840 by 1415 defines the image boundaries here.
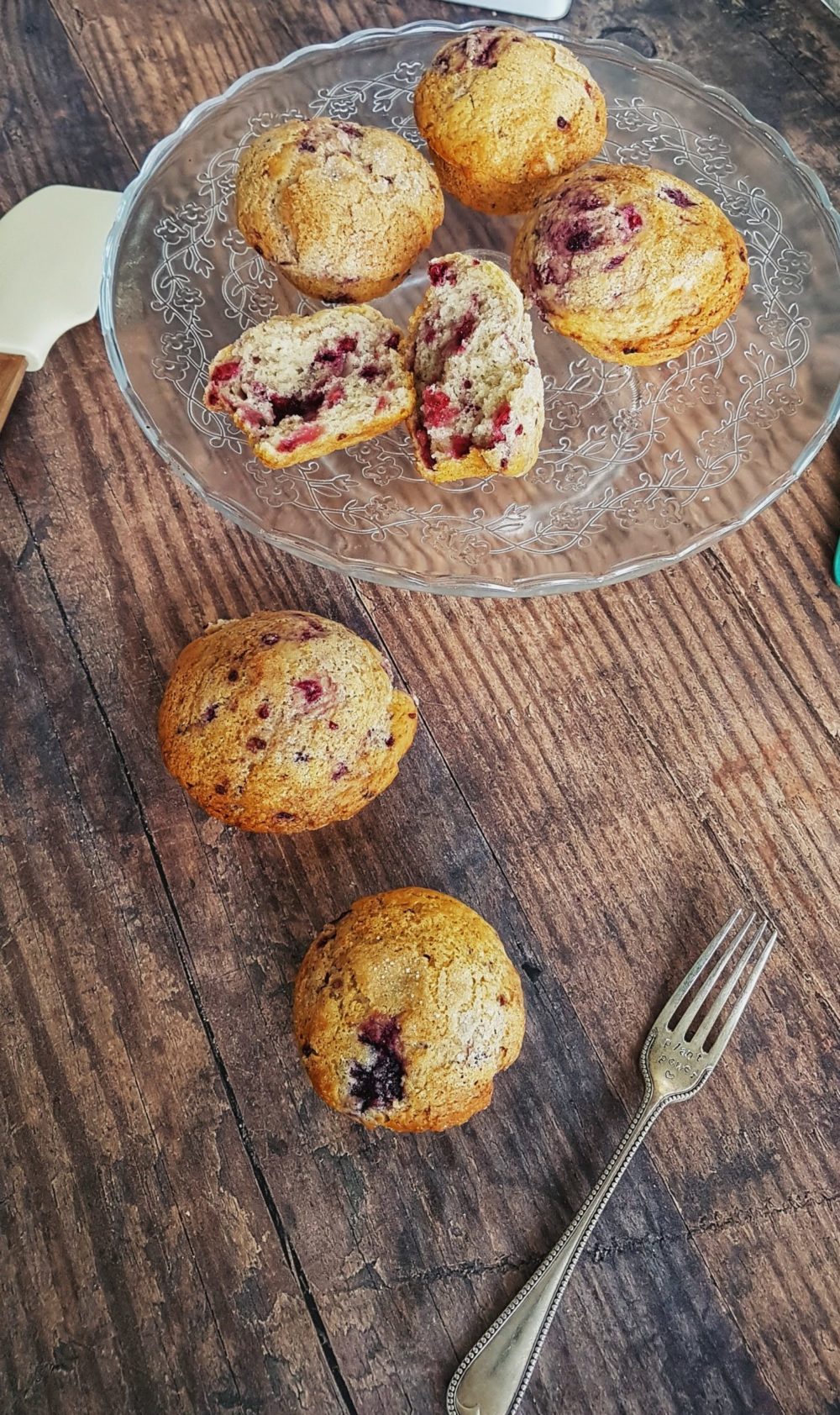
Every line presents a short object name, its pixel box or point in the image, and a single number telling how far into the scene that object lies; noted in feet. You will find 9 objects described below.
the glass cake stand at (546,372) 1.17
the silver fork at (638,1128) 1.10
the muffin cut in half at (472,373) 1.13
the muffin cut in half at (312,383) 1.15
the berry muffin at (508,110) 1.21
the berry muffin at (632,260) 1.14
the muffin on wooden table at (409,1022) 1.07
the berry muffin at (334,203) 1.18
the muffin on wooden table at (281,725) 1.12
